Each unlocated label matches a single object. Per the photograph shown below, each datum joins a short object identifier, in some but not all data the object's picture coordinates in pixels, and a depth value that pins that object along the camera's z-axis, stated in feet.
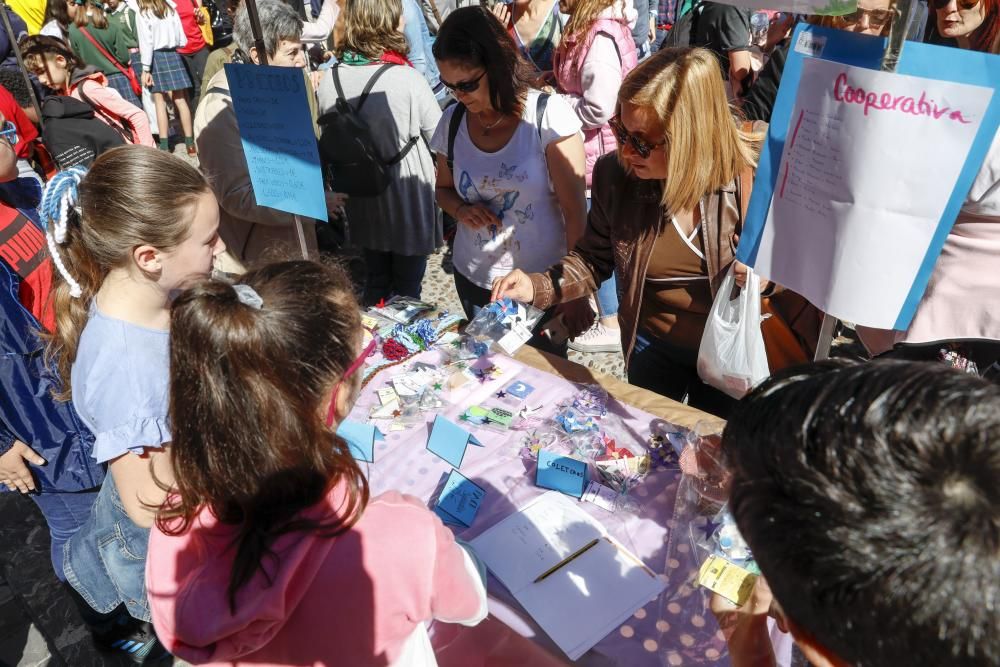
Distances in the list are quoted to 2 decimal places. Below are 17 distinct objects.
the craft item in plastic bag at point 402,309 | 7.83
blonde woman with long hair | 5.55
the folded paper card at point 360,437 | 5.76
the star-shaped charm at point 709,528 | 4.42
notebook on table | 4.21
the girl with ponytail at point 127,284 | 4.70
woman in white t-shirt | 7.45
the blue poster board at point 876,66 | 3.17
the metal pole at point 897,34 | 3.18
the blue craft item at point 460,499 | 5.08
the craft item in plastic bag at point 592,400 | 6.15
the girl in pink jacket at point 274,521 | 3.15
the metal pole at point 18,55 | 9.69
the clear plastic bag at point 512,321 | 6.44
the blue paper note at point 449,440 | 5.70
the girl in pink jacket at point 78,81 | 12.41
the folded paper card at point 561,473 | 5.26
